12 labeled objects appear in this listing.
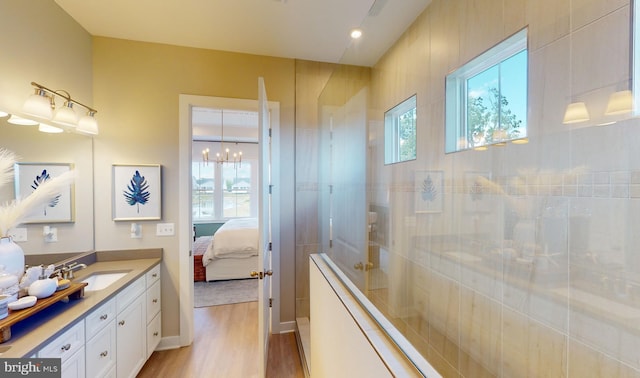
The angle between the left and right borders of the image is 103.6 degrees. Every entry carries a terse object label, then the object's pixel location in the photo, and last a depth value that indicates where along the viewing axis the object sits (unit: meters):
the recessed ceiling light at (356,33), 1.99
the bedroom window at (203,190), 6.38
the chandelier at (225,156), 6.22
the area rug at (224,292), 3.32
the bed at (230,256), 3.89
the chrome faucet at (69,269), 1.75
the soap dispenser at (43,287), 1.33
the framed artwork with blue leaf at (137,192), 2.27
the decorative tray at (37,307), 1.08
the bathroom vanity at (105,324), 1.19
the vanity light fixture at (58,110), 1.60
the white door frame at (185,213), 2.38
